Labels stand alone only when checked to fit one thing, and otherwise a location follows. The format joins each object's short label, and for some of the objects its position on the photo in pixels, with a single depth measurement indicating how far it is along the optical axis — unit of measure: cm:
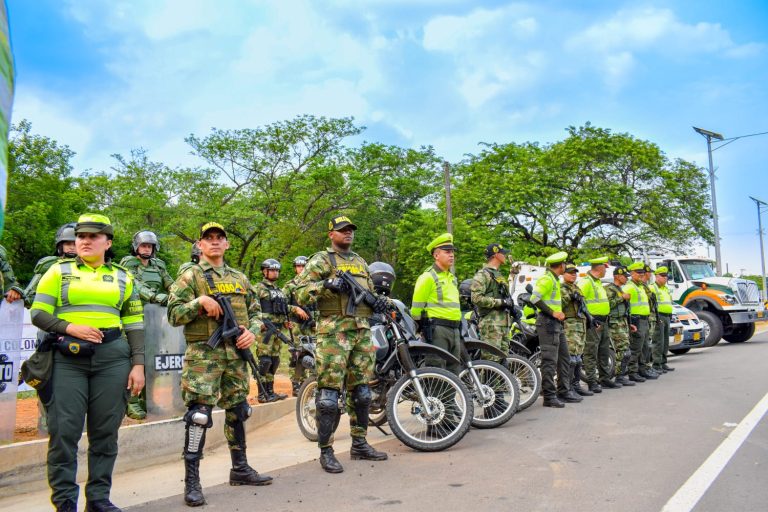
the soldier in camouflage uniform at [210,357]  478
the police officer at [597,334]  993
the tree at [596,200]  3062
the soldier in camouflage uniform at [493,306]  838
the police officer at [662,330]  1211
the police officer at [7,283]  577
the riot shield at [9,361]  610
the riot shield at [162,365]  718
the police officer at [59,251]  620
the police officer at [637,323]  1105
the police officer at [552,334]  859
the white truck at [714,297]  1784
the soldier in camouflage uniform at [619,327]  1070
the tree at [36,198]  3117
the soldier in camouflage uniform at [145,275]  722
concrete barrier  521
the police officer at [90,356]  410
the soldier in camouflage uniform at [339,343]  559
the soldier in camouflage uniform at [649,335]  1134
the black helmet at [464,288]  1026
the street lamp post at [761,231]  4419
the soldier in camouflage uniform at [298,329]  884
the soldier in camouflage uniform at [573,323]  934
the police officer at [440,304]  705
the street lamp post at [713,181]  2772
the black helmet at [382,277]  664
